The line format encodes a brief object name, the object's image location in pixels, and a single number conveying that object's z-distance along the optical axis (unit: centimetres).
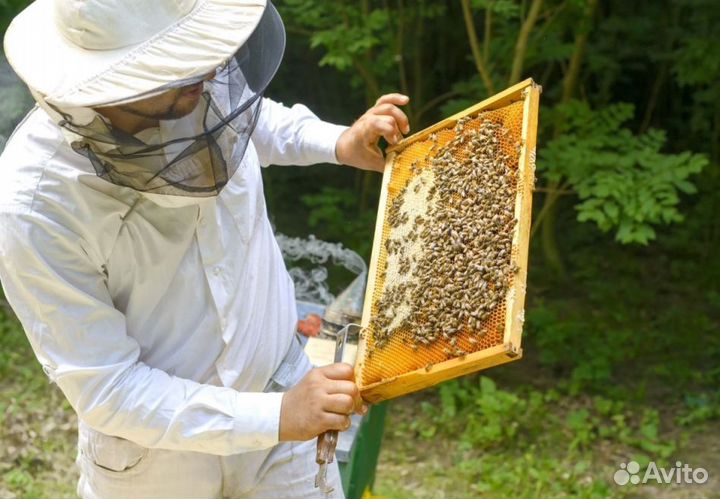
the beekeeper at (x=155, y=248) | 186
